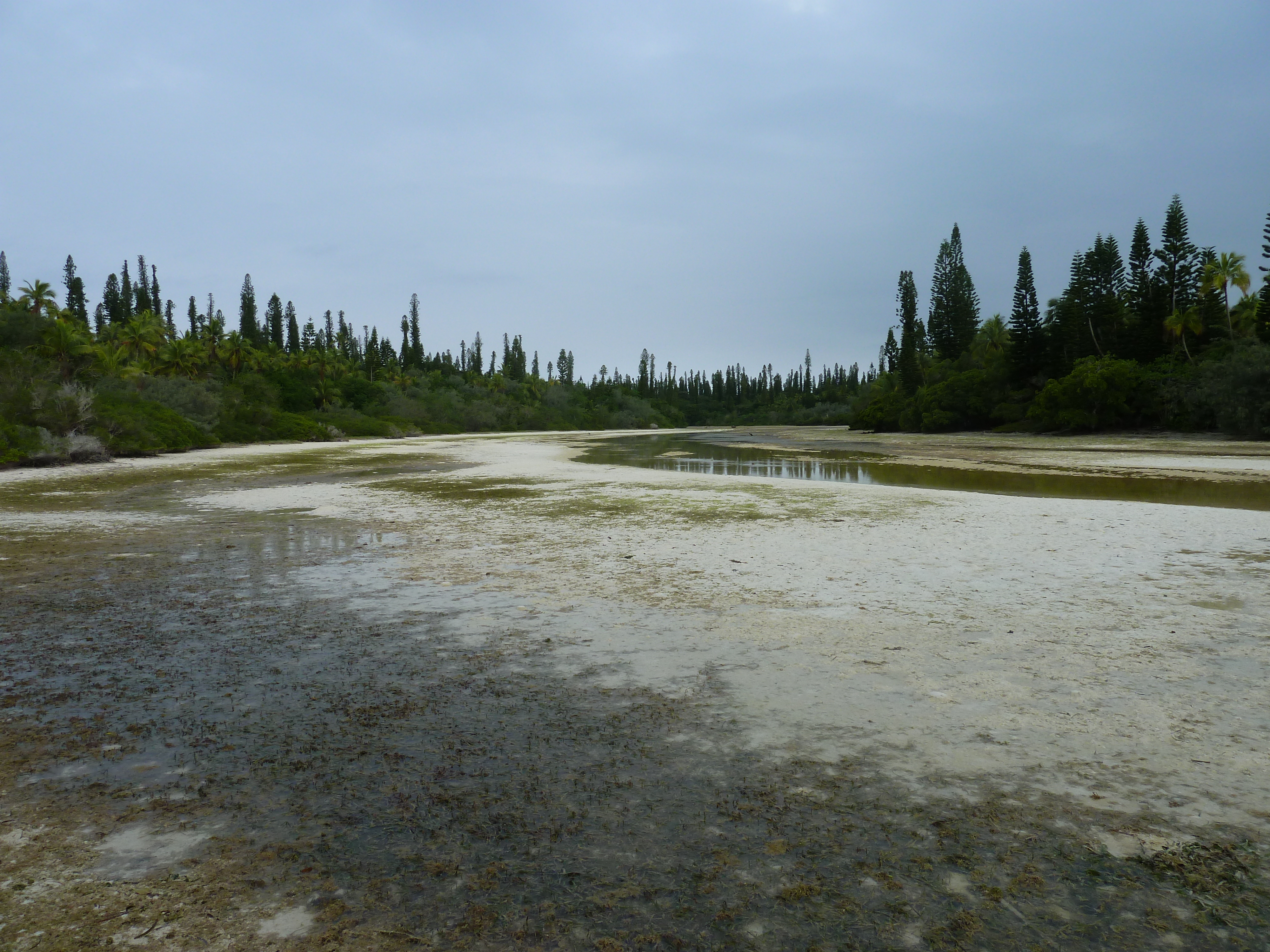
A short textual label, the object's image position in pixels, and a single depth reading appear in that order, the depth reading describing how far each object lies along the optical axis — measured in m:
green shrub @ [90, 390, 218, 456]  33.47
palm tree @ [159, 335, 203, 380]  68.19
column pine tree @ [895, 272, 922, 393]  75.38
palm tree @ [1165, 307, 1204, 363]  52.31
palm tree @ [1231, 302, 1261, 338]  51.28
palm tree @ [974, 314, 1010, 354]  76.00
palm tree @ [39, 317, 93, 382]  50.50
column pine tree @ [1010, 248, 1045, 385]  60.41
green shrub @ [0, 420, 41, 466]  25.12
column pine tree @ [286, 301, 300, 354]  109.31
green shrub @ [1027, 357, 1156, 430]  45.78
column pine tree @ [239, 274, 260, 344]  102.00
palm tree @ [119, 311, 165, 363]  67.88
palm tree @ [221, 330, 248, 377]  74.75
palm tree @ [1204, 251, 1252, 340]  52.97
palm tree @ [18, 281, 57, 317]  60.69
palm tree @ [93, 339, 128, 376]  56.03
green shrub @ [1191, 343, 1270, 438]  34.12
